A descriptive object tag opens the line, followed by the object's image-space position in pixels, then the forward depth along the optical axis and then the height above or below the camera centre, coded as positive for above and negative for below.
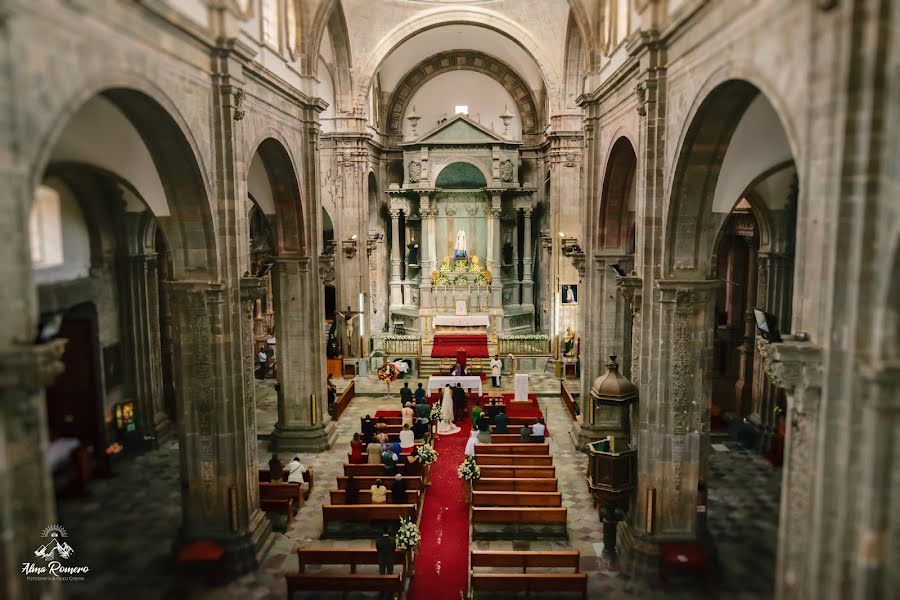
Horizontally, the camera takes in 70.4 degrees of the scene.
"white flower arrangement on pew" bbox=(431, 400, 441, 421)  18.84 -4.59
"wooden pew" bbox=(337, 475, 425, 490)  14.16 -5.00
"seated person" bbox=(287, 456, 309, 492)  14.70 -4.94
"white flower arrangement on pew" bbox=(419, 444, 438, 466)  15.05 -4.66
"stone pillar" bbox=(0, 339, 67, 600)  5.89 -1.96
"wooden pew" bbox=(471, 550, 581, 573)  10.96 -5.20
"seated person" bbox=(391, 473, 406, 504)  13.45 -4.92
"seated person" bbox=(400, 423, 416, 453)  16.34 -4.66
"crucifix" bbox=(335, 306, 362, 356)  25.80 -2.49
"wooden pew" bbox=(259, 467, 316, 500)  15.12 -5.21
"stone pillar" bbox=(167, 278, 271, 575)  11.69 -3.07
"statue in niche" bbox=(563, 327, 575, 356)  25.82 -3.48
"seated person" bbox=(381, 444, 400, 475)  14.66 -4.69
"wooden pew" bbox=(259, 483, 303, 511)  14.15 -5.19
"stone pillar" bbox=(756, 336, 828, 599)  6.55 -2.11
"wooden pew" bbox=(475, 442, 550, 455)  15.92 -4.78
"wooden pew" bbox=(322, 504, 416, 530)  13.00 -5.20
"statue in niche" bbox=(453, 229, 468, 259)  32.41 +0.68
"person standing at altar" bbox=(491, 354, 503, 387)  24.42 -4.39
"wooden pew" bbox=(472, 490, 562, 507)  13.39 -5.07
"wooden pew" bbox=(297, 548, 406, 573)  11.23 -5.26
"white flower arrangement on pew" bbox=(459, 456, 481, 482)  14.00 -4.69
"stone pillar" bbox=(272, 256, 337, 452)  17.42 -2.89
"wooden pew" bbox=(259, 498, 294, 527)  13.68 -5.32
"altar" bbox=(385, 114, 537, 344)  31.28 +1.26
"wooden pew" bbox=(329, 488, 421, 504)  13.65 -5.13
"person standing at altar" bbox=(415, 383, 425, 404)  19.27 -4.18
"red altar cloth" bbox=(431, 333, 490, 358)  27.12 -3.85
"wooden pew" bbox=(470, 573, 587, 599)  10.46 -5.34
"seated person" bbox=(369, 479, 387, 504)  13.33 -4.93
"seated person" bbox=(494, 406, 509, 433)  17.62 -4.57
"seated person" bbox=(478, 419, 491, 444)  17.11 -4.78
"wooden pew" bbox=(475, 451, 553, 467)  15.27 -4.87
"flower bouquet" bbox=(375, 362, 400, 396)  22.56 -4.18
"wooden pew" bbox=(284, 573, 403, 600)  10.48 -5.32
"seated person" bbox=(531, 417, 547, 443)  16.94 -4.64
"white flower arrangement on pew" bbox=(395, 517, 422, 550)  11.26 -4.93
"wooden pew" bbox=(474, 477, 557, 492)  14.01 -5.02
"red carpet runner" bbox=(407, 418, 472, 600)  11.33 -5.74
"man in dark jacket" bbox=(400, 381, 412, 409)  19.92 -4.31
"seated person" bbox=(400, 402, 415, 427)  17.82 -4.44
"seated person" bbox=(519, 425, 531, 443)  16.66 -4.63
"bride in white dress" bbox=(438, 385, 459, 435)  19.39 -4.91
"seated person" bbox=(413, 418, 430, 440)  17.34 -4.63
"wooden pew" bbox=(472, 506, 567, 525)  12.83 -5.18
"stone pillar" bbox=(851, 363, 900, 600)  5.96 -2.32
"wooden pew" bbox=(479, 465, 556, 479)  14.45 -4.89
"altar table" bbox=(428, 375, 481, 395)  22.02 -4.30
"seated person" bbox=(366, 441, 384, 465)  15.26 -4.69
